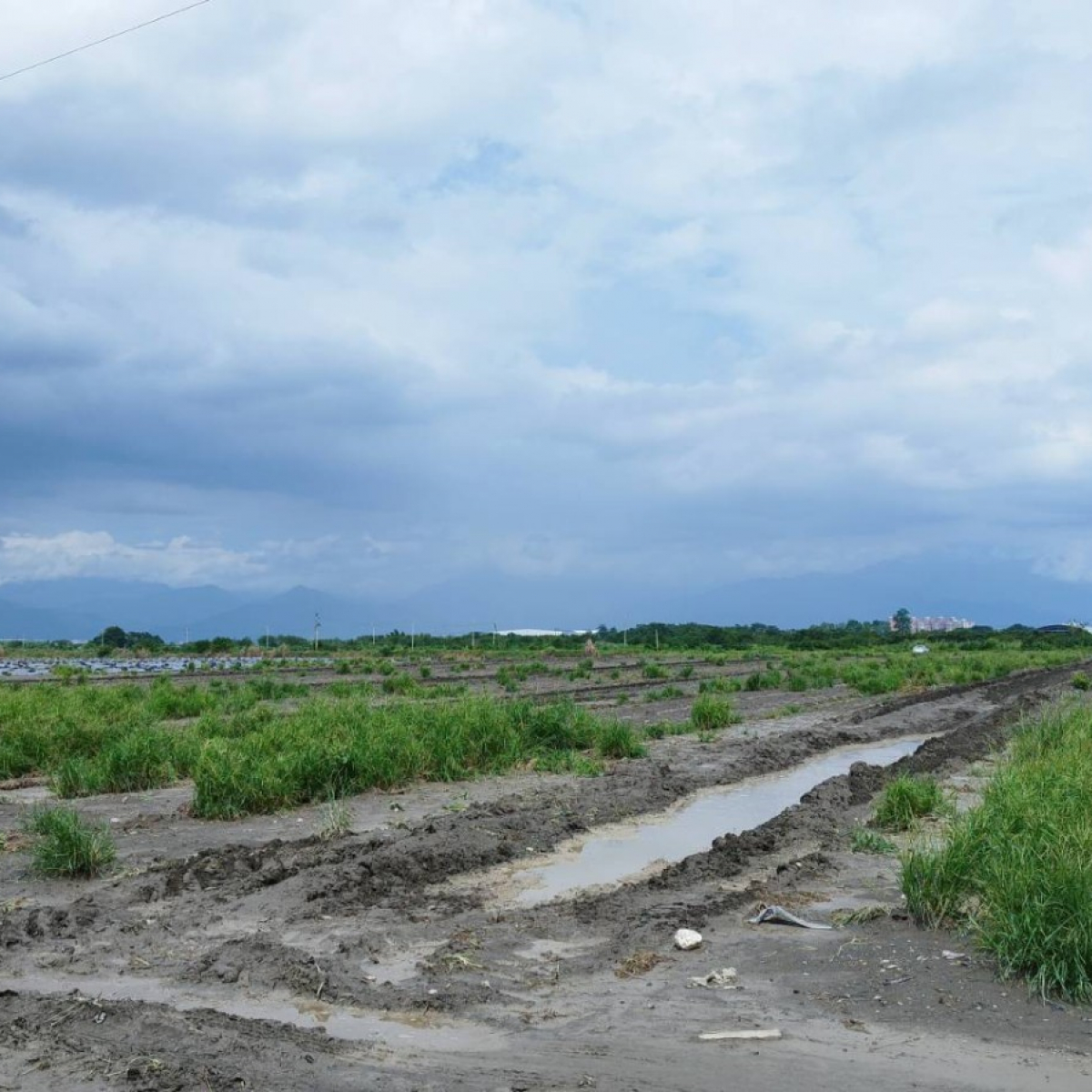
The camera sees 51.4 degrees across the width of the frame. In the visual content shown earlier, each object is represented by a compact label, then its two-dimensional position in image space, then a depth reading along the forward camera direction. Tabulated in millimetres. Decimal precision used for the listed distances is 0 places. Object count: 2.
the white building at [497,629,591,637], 105081
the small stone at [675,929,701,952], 7379
